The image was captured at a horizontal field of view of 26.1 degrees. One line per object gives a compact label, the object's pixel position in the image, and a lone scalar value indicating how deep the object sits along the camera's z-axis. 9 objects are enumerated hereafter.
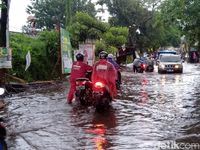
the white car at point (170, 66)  32.38
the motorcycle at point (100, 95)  11.71
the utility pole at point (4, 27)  18.74
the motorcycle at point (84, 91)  12.83
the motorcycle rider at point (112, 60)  16.32
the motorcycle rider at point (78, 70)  13.66
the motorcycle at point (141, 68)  34.10
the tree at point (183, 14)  21.59
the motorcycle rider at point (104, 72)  12.01
